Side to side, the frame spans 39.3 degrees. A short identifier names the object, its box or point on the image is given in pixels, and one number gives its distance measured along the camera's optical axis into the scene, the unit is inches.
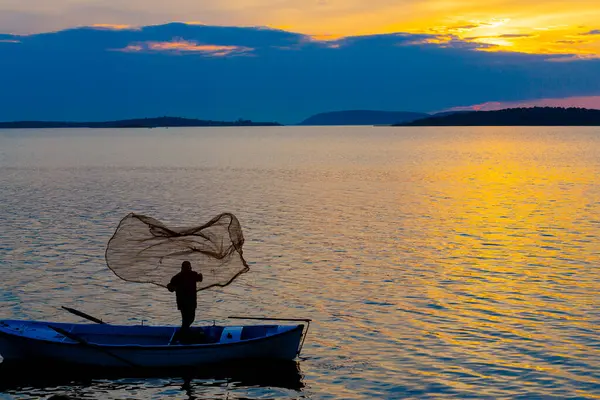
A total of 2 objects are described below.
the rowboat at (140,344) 1023.0
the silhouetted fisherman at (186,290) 1053.8
